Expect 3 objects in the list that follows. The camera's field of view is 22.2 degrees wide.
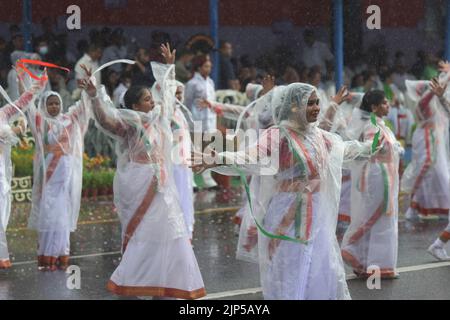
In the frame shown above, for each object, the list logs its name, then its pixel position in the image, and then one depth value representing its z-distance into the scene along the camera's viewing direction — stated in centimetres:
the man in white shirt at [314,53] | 1939
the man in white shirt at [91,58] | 1577
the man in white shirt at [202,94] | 1550
